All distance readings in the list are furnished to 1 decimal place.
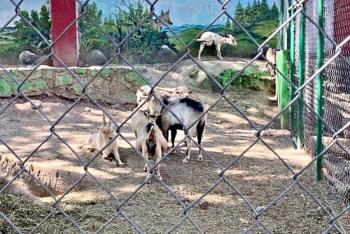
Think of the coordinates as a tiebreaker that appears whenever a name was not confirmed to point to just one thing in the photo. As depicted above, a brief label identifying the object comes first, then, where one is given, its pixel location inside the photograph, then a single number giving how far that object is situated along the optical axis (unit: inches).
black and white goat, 227.5
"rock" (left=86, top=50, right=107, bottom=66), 468.5
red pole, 451.8
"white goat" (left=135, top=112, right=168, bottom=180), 200.8
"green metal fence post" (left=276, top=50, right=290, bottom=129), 279.4
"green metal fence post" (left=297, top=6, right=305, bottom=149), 234.5
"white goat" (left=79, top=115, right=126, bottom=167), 222.7
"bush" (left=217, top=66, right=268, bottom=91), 392.2
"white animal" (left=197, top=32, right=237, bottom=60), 467.8
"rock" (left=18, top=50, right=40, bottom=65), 460.3
